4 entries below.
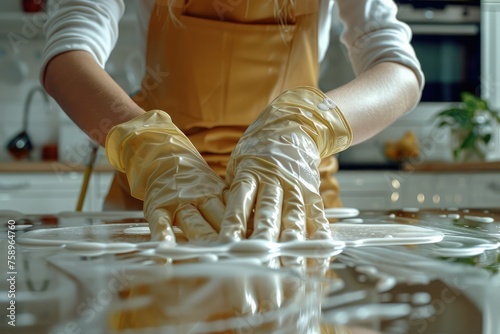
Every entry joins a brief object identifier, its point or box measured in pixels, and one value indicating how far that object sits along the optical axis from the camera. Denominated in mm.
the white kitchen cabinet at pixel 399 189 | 2514
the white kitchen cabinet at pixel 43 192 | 2502
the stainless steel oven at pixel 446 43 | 2699
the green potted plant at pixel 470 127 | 2498
